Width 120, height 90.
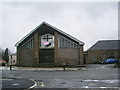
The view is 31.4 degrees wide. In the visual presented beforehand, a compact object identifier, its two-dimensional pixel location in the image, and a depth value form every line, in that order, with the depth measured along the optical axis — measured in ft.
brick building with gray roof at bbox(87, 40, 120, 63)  181.27
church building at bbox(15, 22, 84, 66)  127.65
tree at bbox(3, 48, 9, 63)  242.33
